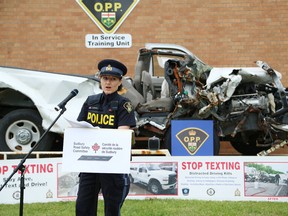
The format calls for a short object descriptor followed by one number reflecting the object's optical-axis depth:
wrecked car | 7.30
